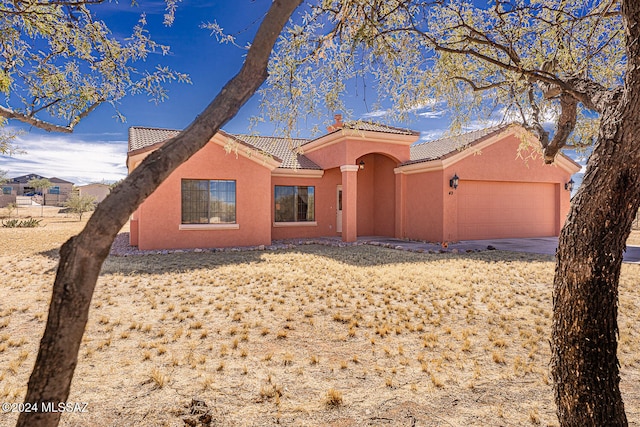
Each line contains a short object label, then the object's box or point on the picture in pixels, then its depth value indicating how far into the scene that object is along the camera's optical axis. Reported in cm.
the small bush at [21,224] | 2223
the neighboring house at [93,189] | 5369
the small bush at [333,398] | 321
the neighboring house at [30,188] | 6031
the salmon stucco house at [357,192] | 1323
